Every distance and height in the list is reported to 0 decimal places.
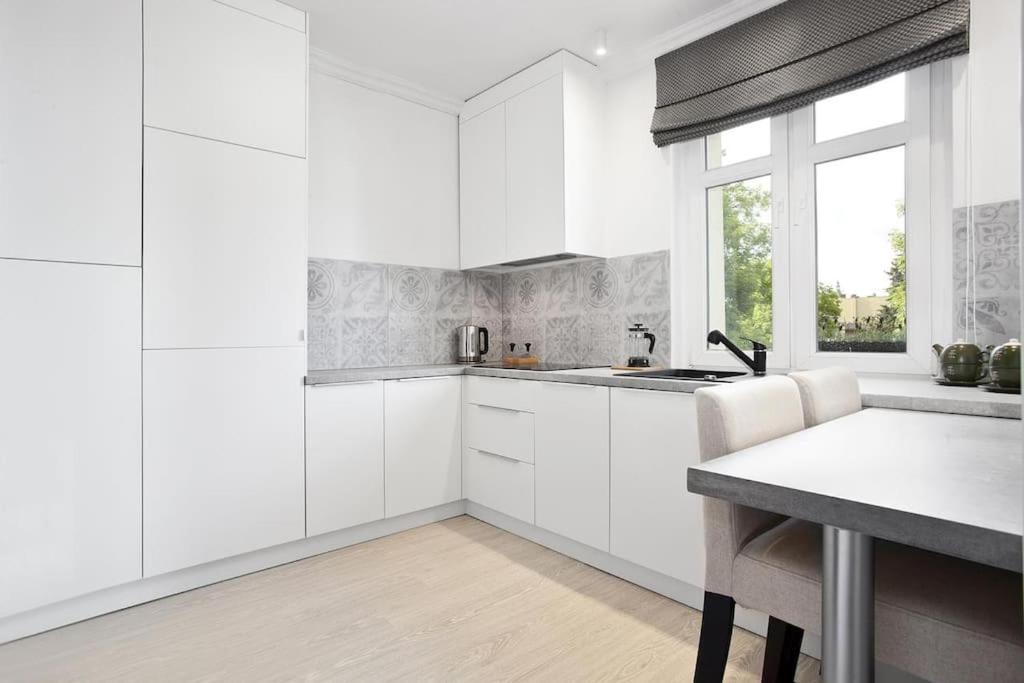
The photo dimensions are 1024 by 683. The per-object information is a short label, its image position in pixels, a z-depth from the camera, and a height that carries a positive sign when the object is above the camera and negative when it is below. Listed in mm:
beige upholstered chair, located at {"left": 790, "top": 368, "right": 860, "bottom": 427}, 1396 -143
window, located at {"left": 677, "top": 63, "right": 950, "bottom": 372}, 2047 +484
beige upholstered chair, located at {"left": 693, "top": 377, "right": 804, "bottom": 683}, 1102 -373
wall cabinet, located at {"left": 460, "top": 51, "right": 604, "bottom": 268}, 2873 +1018
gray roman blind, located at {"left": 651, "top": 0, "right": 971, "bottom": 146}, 1882 +1154
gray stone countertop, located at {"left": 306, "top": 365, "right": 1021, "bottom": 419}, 1414 -159
